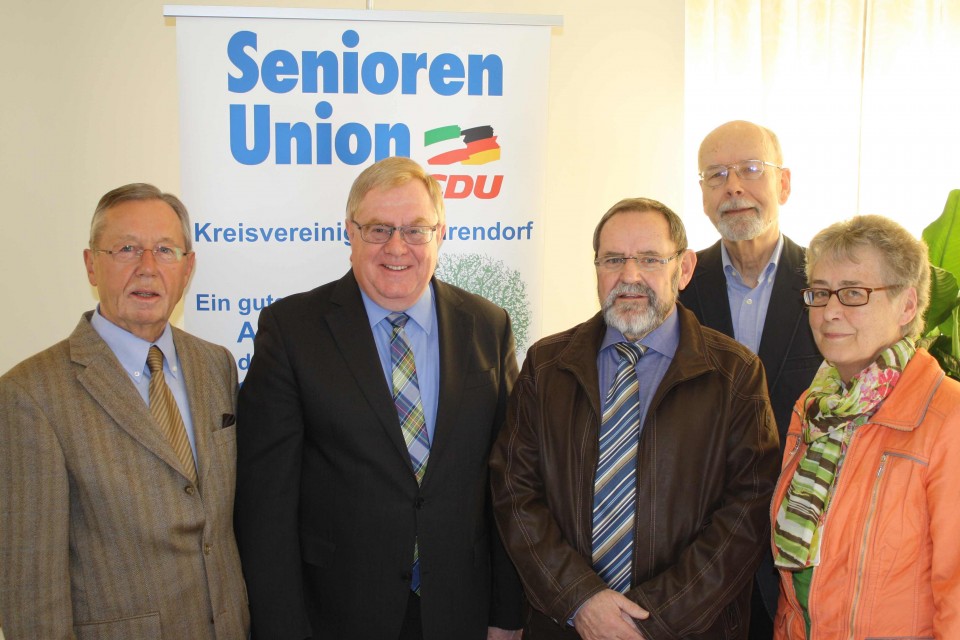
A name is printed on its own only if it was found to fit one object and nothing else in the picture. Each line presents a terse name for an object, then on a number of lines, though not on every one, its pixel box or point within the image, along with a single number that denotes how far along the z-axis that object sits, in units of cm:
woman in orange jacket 169
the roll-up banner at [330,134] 299
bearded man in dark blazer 258
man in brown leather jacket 199
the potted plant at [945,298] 271
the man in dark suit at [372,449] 213
